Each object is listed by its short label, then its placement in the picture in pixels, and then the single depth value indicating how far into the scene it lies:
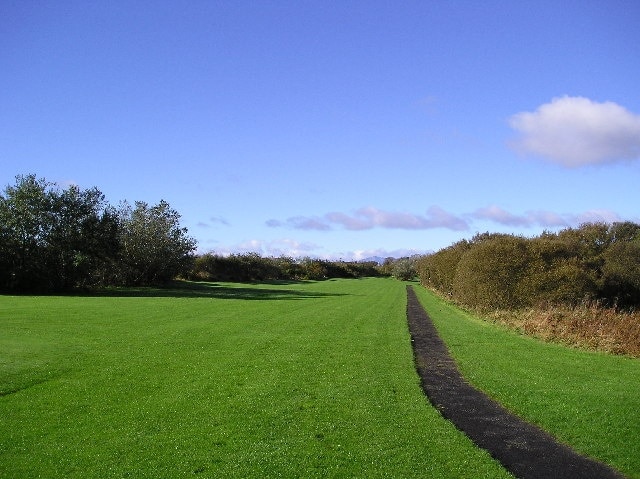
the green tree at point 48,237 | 41.91
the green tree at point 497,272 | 30.70
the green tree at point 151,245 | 57.22
